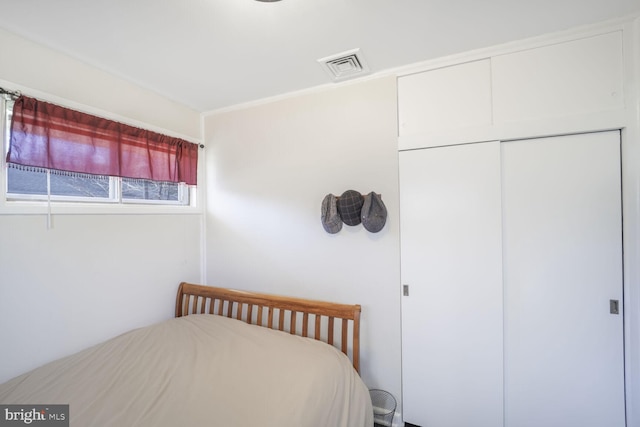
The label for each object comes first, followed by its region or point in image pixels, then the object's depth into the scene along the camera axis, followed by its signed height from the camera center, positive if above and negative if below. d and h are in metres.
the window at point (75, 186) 1.48 +0.22
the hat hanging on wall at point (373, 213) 1.76 +0.01
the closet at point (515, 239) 1.40 -0.16
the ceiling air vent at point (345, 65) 1.66 +1.05
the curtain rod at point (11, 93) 1.40 +0.70
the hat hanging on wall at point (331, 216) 1.89 -0.01
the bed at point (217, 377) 1.12 -0.85
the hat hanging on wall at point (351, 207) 1.82 +0.06
